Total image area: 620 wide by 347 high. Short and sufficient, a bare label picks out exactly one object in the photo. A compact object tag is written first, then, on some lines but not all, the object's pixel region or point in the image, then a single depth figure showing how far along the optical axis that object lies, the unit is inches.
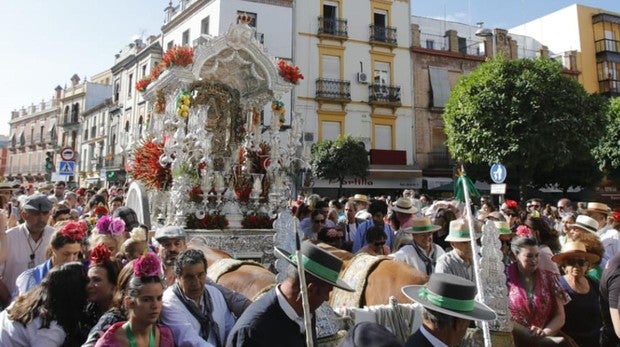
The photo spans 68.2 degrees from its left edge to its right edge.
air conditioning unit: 1062.4
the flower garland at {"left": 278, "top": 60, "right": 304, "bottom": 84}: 420.2
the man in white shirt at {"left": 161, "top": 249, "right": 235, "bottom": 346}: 117.3
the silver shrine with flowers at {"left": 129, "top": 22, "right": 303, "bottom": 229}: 352.2
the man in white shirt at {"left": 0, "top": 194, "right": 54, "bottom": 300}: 180.2
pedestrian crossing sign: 478.6
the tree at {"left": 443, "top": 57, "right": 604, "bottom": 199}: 797.9
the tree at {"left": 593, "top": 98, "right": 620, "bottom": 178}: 995.9
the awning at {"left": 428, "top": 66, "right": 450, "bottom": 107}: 1139.9
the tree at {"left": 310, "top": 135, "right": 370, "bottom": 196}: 912.9
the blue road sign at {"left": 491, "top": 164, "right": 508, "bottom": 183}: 449.7
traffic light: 614.9
